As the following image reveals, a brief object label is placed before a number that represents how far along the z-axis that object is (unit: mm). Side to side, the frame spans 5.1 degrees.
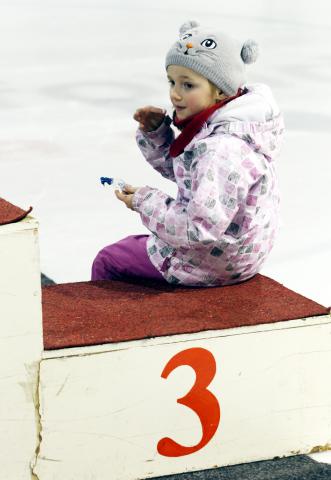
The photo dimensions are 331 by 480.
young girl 8324
